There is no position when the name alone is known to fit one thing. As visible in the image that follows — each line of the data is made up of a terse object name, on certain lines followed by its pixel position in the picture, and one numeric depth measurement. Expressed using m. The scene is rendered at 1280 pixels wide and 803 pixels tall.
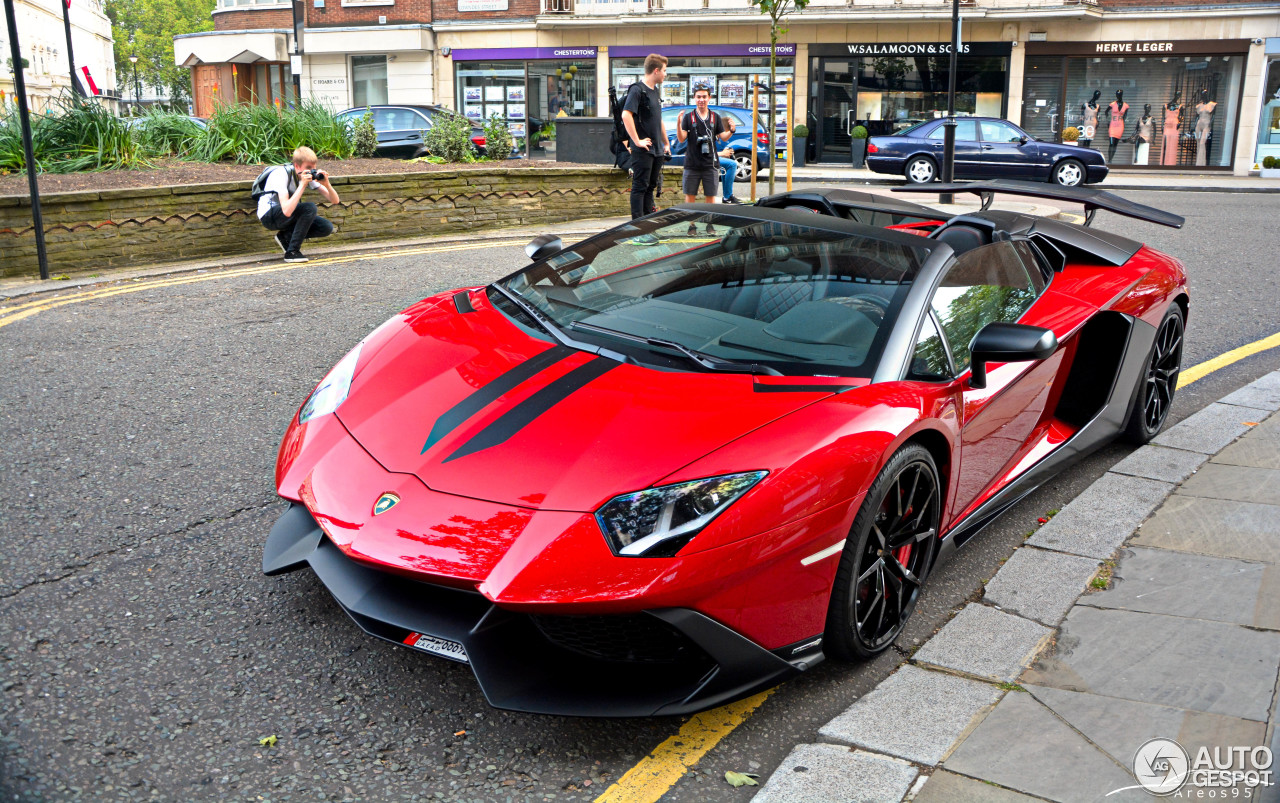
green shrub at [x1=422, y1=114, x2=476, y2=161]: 14.15
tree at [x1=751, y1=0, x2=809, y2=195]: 15.22
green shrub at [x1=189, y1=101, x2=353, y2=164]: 12.58
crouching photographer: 9.84
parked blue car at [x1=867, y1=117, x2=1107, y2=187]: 21.83
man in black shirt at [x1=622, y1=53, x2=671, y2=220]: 10.73
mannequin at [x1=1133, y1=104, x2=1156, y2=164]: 29.00
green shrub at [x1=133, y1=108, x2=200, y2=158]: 12.70
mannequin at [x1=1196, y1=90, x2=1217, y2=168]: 28.81
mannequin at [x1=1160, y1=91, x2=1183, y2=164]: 28.95
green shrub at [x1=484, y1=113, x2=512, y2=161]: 14.66
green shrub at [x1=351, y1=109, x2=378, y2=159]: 14.09
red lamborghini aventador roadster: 2.50
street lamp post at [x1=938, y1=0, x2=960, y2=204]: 16.88
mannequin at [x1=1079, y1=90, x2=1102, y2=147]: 29.42
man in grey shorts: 11.10
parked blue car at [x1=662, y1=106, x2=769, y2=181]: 21.42
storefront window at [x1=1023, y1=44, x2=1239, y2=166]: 28.83
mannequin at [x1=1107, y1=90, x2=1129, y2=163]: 29.17
